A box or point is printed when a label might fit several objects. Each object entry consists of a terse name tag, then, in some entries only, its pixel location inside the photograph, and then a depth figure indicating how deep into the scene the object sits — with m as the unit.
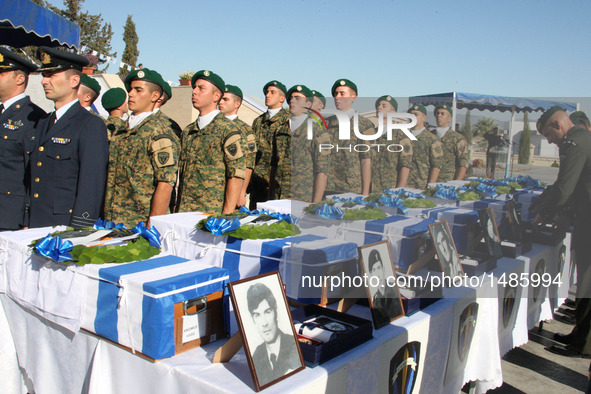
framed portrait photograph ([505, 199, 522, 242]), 2.07
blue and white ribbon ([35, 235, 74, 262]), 1.49
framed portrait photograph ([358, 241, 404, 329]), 1.52
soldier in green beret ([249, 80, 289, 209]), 4.11
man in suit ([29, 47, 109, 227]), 2.41
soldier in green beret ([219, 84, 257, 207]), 3.72
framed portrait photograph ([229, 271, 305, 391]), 1.14
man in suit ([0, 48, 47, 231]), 2.58
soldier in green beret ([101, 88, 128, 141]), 4.19
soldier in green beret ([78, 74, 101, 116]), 3.83
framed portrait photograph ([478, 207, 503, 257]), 2.12
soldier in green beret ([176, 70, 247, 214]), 2.82
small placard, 1.31
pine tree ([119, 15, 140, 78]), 24.64
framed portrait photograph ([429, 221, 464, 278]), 1.85
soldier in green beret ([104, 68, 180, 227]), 2.53
